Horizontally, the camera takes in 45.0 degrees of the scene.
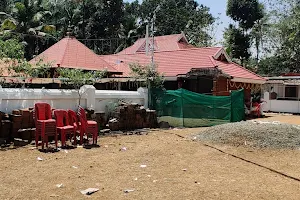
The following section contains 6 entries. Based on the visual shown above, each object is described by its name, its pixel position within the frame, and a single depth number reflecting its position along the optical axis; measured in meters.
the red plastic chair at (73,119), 10.42
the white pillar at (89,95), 12.52
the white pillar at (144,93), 15.28
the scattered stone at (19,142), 9.79
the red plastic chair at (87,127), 10.38
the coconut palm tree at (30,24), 33.31
